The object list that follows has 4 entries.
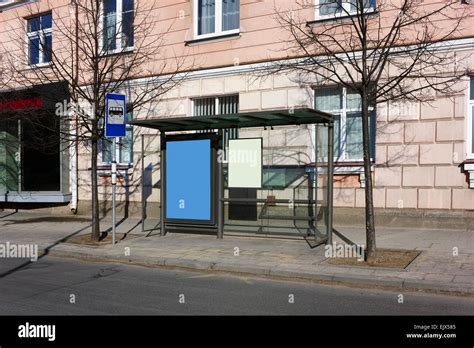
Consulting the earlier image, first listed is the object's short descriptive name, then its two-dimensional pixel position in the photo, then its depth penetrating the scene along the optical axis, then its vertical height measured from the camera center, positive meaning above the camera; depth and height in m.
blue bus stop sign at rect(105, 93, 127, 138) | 11.14 +1.37
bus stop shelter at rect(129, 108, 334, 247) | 11.16 +0.01
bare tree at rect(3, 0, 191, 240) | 12.32 +3.62
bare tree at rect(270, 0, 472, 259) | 12.00 +3.42
